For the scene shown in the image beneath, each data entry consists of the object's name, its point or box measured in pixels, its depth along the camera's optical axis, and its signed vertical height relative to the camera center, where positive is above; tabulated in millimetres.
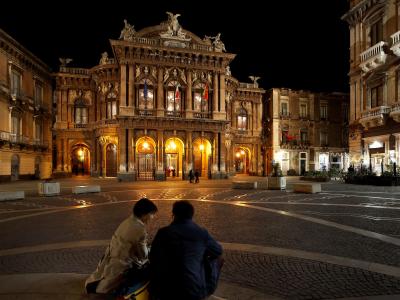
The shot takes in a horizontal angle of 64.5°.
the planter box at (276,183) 21672 -1761
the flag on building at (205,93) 34106 +7016
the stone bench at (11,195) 16250 -1878
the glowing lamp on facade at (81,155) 44281 +567
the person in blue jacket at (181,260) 3191 -1042
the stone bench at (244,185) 21828 -1907
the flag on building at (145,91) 32250 +6905
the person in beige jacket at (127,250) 3908 -1142
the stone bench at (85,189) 19406 -1917
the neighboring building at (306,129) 45688 +4158
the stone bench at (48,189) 18453 -1729
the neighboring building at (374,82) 26578 +6821
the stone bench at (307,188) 19150 -1879
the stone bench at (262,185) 22562 -2036
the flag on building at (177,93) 33369 +6868
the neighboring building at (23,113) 30484 +5046
